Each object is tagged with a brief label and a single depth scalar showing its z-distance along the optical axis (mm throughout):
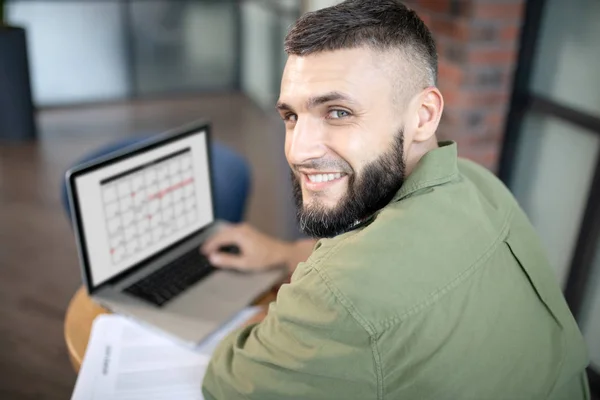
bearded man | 856
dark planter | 4062
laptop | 1282
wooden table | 1265
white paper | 1134
